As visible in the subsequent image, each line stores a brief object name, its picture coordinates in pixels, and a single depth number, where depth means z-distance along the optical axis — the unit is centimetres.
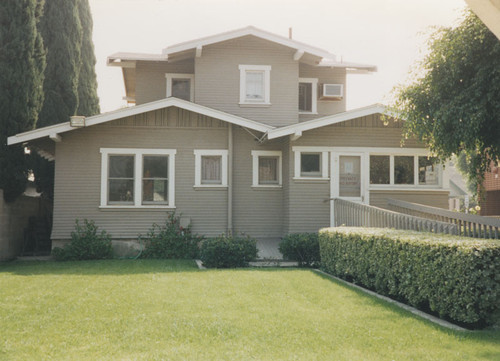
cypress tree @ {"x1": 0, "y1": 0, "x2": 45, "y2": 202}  1473
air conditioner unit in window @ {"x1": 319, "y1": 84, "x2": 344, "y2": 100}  1928
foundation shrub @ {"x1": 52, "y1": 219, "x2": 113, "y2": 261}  1477
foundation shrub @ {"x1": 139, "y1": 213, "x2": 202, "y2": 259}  1512
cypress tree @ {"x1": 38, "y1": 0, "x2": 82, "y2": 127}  1916
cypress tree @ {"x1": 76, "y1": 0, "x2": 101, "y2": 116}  2314
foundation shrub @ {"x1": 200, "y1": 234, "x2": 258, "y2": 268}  1256
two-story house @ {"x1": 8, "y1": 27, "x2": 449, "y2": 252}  1548
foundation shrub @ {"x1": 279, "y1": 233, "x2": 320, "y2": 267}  1309
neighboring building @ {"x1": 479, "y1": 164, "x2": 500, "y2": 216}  2894
